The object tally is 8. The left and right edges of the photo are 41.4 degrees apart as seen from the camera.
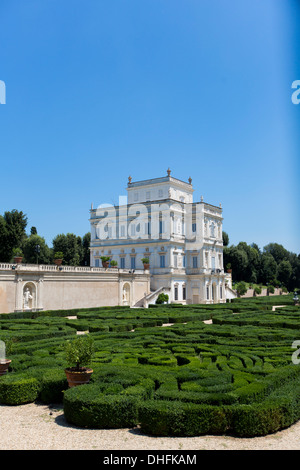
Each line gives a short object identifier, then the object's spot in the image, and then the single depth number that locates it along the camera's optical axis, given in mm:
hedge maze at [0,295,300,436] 6797
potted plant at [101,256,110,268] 37594
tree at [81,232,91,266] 64250
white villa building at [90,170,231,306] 46000
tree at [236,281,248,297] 56625
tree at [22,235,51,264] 56194
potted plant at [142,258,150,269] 42712
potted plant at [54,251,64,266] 30673
